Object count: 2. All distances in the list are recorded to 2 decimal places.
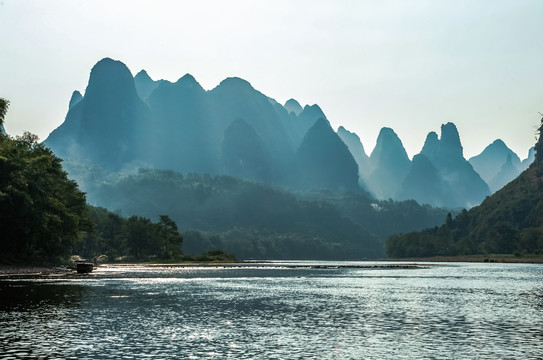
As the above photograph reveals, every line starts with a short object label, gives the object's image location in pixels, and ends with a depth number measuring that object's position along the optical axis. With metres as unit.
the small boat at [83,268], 139.25
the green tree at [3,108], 138.88
